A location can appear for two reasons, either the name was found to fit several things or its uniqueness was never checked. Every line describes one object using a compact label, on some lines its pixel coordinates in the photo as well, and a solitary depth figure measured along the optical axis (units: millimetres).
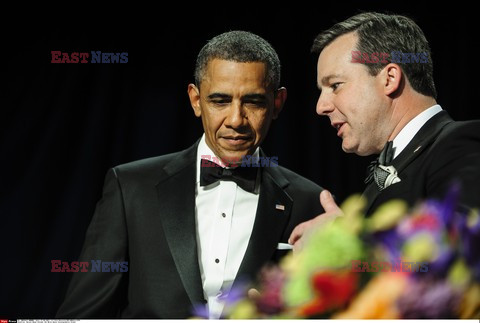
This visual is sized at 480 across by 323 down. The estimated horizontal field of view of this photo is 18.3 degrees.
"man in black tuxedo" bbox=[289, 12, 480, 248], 2383
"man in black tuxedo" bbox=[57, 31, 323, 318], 2564
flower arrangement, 1548
